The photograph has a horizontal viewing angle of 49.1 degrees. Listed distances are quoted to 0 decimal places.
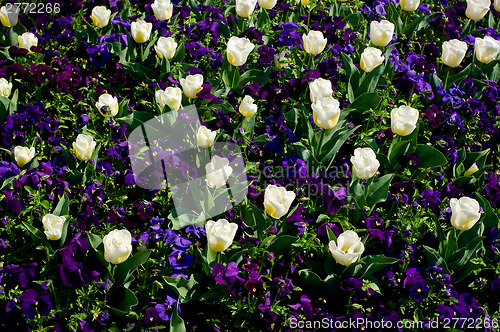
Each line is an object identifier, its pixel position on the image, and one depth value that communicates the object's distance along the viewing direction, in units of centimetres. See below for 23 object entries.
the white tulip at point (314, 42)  354
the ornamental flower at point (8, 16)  398
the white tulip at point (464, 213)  270
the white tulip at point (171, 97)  322
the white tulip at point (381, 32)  375
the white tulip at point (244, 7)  396
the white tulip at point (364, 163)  282
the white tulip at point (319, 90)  322
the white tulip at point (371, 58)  352
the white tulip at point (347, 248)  260
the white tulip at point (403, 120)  309
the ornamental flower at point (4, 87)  348
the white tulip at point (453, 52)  372
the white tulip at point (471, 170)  347
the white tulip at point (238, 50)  347
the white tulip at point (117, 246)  251
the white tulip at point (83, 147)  300
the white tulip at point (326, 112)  294
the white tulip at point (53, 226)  268
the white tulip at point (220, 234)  253
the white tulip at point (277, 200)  270
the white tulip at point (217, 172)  280
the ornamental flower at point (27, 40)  391
